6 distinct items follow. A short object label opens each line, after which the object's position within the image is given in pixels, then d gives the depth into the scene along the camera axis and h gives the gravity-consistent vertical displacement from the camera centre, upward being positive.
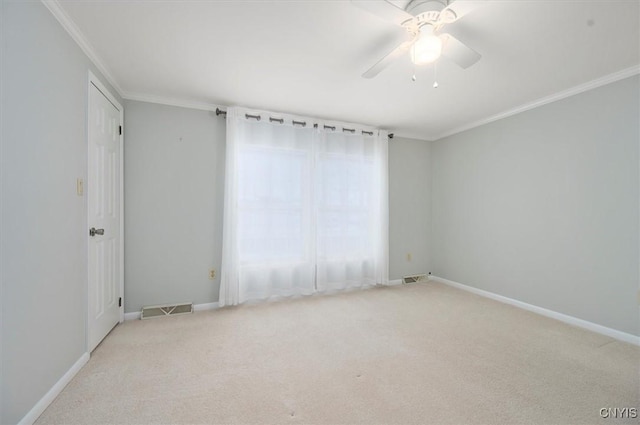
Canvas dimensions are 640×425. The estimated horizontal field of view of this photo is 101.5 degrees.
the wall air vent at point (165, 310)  2.79 -1.09
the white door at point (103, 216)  2.03 -0.05
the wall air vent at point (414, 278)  4.19 -1.08
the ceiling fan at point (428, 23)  1.40 +1.11
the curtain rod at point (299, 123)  3.11 +1.17
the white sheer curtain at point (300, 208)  3.15 +0.05
